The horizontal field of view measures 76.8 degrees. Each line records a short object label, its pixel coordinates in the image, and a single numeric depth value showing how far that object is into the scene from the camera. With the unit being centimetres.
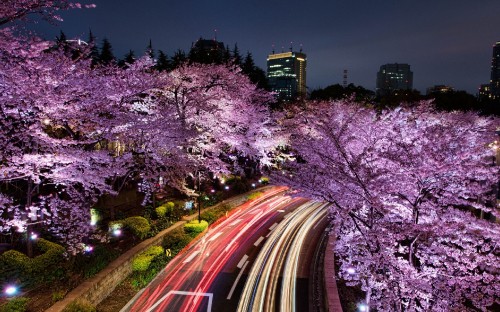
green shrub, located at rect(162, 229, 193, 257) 1803
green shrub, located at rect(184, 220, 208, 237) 2039
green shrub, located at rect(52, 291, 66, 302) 1098
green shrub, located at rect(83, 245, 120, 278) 1280
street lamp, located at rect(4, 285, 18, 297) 1075
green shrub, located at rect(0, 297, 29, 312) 980
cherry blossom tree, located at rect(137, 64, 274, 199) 1977
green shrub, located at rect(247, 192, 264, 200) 3161
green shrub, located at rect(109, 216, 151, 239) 1719
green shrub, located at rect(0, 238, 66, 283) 1127
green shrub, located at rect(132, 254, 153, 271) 1482
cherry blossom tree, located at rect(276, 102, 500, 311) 942
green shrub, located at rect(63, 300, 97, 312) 1041
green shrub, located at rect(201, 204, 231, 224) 2294
